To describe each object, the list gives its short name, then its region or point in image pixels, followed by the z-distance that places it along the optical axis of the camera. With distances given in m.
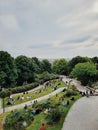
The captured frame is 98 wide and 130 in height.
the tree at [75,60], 38.34
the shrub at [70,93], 16.00
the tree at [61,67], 46.54
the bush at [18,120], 10.05
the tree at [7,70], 25.27
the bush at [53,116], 10.25
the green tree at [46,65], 45.12
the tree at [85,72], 24.27
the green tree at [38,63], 41.85
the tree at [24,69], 30.37
